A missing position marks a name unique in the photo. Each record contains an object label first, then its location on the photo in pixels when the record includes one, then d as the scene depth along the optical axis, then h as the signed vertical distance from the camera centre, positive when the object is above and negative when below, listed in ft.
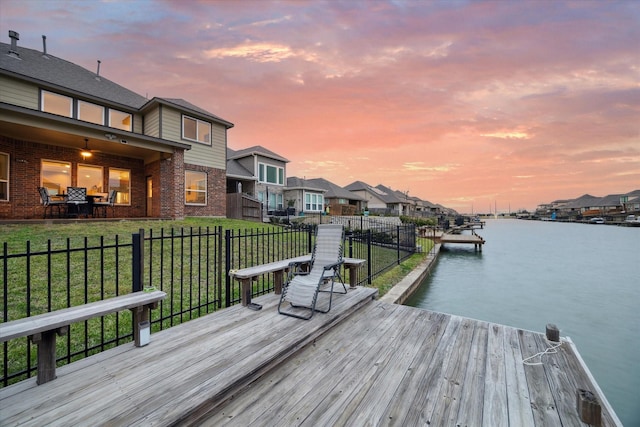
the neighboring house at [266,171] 72.62 +12.70
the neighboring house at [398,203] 165.51 +7.09
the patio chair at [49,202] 31.25 +1.52
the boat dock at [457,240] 58.72 -6.15
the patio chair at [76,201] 32.20 +1.65
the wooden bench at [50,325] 6.65 -2.97
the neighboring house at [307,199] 87.45 +5.55
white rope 9.56 -5.47
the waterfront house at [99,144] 31.17 +9.38
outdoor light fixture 33.51 +8.37
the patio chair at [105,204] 34.37 +1.37
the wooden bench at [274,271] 13.34 -3.19
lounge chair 12.74 -3.47
